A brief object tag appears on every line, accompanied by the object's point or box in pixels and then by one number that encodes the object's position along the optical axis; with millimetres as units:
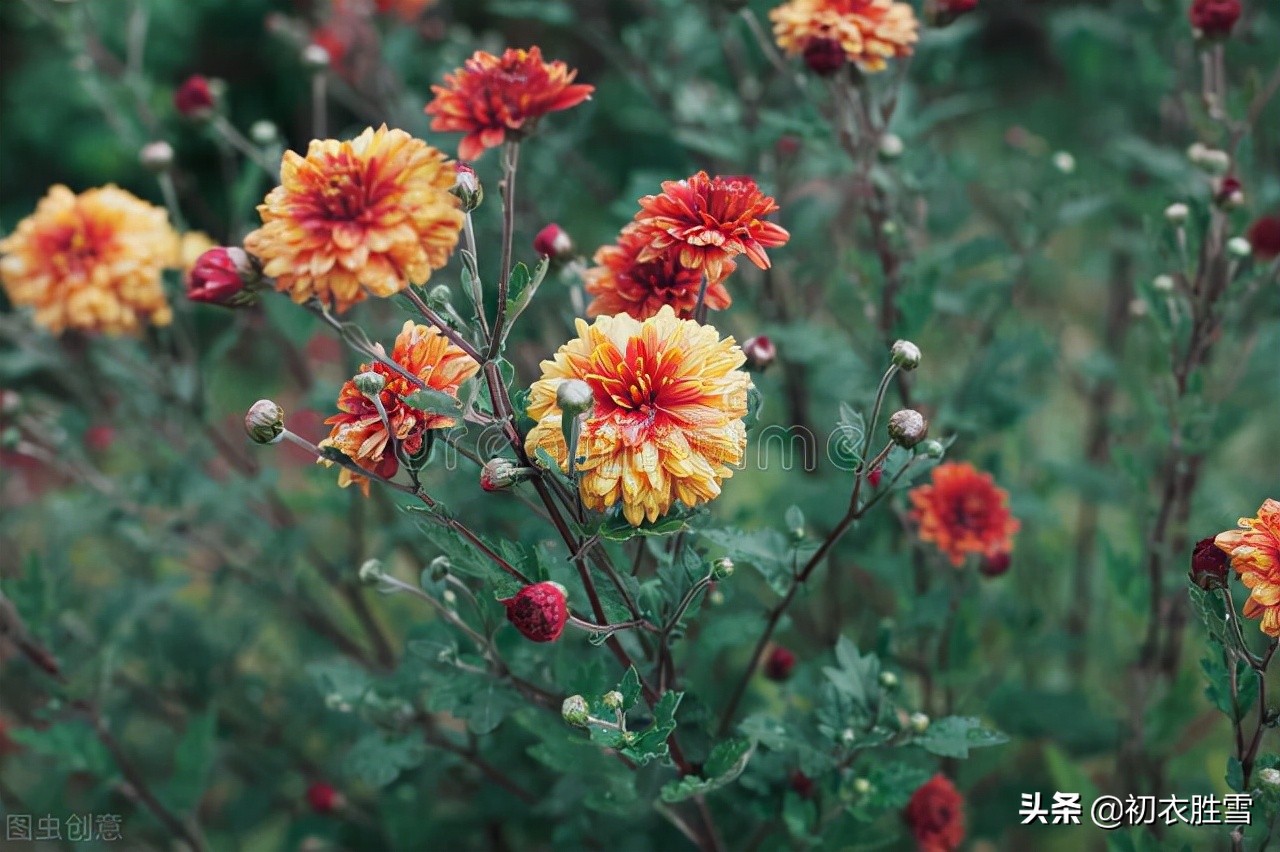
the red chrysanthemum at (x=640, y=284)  463
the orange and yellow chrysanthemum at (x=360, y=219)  415
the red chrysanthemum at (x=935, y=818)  557
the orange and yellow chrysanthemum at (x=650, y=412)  420
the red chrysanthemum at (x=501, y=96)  449
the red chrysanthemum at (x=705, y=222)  438
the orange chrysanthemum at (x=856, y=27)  524
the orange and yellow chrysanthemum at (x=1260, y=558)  430
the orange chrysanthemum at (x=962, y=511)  550
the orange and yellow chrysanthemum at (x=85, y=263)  578
